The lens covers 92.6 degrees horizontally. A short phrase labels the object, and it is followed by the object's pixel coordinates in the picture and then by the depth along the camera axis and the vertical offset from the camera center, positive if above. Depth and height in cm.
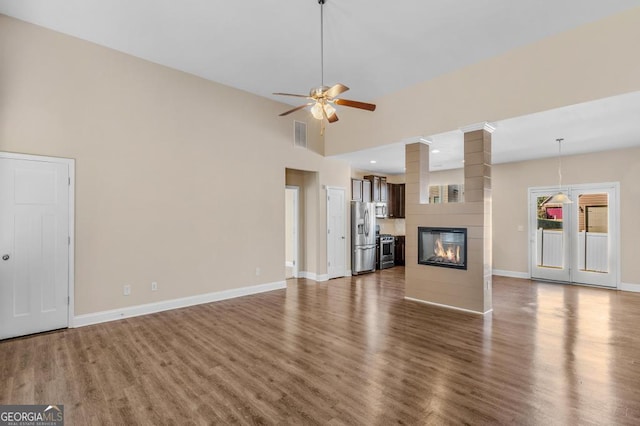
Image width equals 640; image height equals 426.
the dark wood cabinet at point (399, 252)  939 -114
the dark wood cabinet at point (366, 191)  843 +67
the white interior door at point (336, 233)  736 -44
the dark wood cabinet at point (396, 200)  956 +47
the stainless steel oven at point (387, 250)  870 -103
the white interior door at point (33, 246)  367 -39
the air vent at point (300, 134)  672 +181
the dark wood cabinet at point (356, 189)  803 +68
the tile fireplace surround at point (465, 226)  469 -18
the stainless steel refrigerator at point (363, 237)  781 -58
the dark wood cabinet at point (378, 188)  879 +80
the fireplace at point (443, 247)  492 -54
